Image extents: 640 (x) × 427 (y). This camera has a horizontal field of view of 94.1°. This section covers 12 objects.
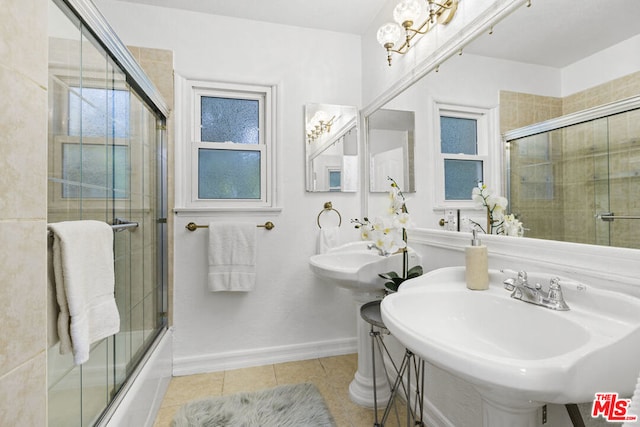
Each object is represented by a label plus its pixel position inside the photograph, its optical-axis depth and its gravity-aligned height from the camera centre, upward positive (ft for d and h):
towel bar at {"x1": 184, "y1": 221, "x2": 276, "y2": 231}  6.27 -0.22
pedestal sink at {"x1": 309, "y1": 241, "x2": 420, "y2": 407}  4.69 -1.07
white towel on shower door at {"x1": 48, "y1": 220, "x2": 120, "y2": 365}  2.39 -0.60
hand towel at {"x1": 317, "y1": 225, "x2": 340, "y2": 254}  6.79 -0.54
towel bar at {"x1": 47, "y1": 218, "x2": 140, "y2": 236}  4.07 -0.13
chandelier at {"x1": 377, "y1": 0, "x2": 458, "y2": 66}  4.27 +3.15
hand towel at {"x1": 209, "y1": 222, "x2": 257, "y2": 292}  6.23 -0.86
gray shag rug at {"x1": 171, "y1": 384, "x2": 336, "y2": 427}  4.72 -3.27
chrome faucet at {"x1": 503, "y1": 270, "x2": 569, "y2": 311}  2.56 -0.72
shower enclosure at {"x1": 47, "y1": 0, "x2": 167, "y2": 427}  3.01 +0.51
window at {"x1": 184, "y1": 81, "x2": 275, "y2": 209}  6.51 +1.54
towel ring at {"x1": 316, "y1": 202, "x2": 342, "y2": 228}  7.00 +0.17
